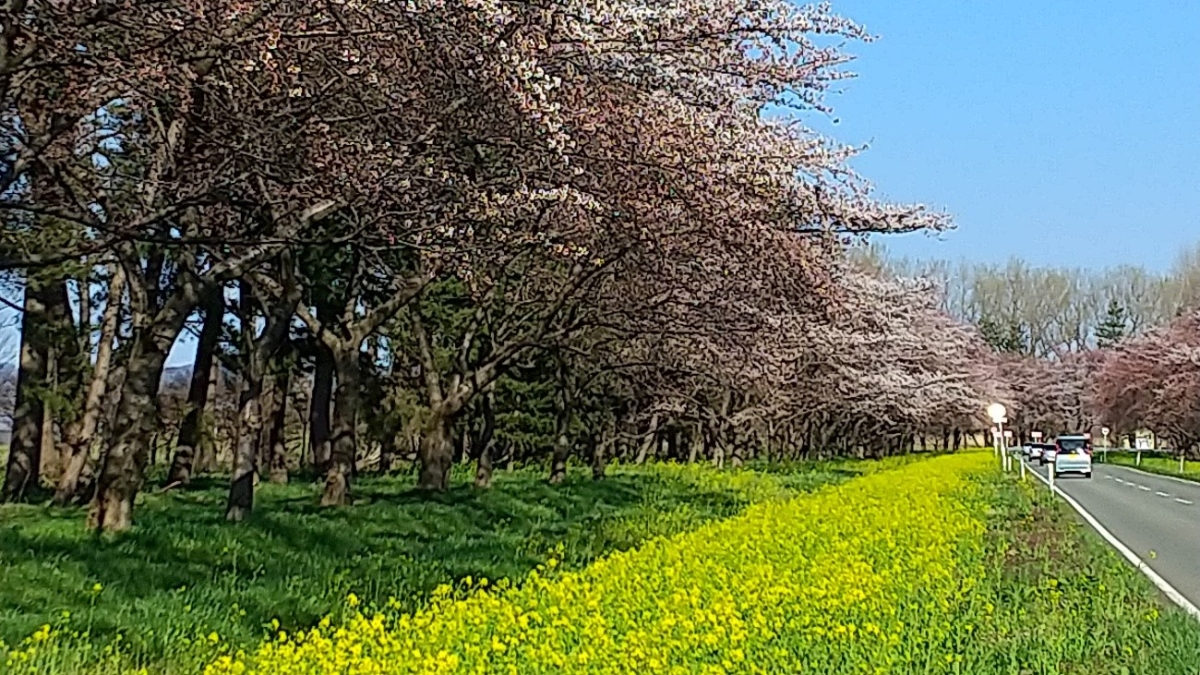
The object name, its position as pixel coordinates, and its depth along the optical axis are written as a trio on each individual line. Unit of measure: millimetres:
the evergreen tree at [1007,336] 106062
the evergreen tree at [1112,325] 100500
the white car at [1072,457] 49344
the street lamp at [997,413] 36100
